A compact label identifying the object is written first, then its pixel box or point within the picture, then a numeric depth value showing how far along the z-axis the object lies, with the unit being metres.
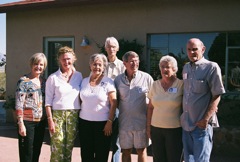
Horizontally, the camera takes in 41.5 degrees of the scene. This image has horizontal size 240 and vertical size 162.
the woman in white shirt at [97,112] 3.98
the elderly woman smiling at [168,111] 3.82
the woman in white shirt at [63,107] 4.01
